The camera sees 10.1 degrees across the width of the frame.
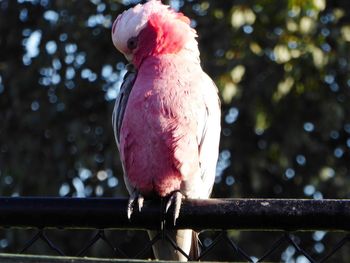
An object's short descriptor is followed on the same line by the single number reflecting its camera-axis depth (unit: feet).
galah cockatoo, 21.86
